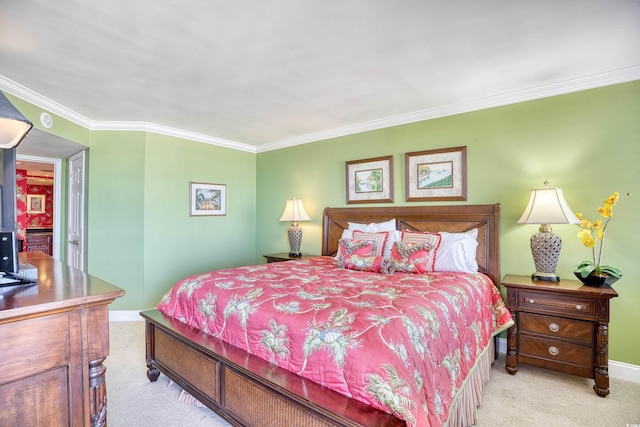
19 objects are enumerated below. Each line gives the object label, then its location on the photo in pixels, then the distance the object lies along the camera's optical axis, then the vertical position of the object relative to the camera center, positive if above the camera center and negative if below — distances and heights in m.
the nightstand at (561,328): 2.38 -0.93
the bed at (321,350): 1.37 -0.77
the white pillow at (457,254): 2.96 -0.40
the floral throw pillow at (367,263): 3.01 -0.50
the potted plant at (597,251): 2.52 -0.33
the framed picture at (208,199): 4.68 +0.20
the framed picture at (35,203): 7.23 +0.20
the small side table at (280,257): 4.35 -0.63
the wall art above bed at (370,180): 3.98 +0.42
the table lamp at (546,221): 2.65 -0.07
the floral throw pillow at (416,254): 2.92 -0.40
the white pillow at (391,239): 3.36 -0.29
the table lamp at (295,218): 4.54 -0.09
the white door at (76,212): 4.23 +0.00
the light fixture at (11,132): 1.54 +0.39
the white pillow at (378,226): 3.70 -0.17
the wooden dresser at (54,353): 0.95 -0.46
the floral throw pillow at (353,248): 3.27 -0.38
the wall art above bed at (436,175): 3.45 +0.43
